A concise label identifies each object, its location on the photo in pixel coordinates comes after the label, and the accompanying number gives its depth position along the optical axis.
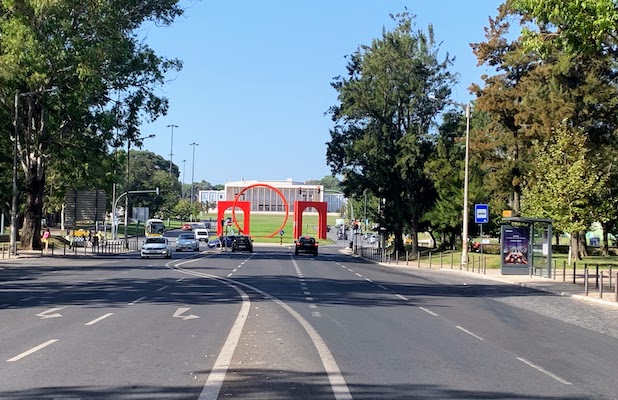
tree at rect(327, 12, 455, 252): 64.62
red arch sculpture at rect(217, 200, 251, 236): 130.62
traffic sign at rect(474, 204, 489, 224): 43.59
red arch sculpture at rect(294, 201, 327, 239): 126.69
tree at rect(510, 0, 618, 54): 18.05
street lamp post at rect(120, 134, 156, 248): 74.49
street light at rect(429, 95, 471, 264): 45.81
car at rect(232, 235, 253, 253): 73.75
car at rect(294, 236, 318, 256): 70.19
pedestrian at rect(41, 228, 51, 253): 59.17
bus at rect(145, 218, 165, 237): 116.98
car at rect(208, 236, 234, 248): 84.79
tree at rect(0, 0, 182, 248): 45.12
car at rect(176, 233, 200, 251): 74.50
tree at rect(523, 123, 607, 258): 45.38
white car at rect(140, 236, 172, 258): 56.06
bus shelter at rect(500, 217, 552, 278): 38.28
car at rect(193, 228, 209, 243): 110.26
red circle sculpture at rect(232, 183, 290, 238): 128.86
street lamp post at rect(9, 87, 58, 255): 48.62
